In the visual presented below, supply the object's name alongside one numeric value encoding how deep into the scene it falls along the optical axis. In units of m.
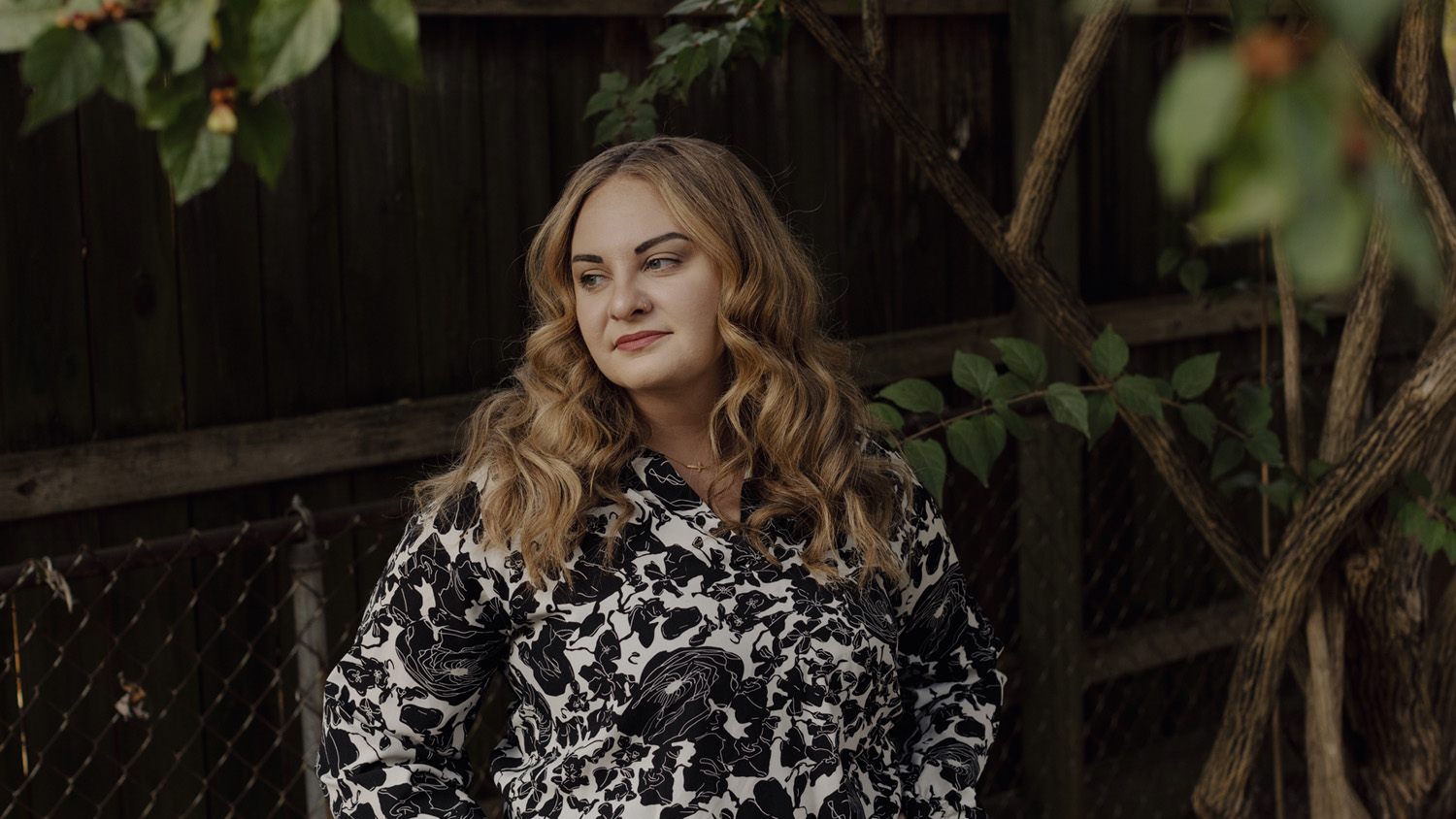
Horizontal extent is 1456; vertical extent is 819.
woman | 1.55
